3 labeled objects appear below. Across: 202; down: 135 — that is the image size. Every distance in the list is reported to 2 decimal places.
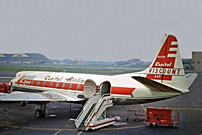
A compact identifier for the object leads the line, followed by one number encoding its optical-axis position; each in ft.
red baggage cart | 77.46
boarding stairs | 74.09
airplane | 79.92
